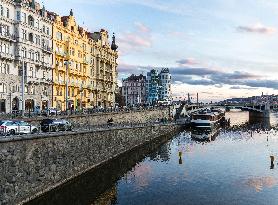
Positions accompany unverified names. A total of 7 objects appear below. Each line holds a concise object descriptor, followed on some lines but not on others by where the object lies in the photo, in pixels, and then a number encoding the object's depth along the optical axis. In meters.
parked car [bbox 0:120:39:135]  40.34
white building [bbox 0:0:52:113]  77.44
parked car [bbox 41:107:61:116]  65.56
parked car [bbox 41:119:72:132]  47.74
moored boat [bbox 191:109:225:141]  118.01
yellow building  100.22
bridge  164.00
